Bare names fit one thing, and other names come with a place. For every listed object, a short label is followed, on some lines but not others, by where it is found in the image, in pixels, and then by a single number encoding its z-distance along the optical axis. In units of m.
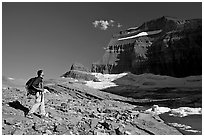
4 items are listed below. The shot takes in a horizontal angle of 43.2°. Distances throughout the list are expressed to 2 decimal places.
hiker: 6.14
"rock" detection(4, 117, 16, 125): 5.79
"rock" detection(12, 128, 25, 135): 5.15
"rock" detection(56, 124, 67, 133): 5.51
